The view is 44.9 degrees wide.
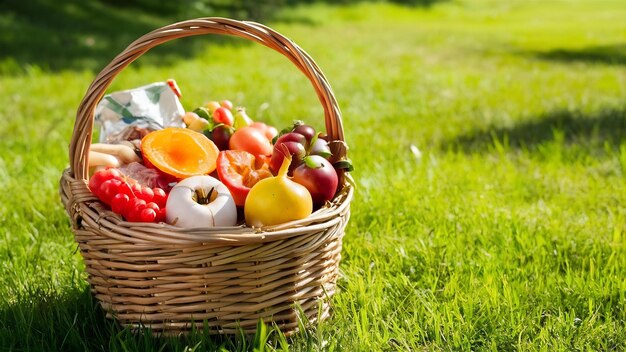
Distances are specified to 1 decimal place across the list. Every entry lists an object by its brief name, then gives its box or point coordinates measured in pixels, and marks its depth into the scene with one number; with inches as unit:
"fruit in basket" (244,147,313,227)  82.0
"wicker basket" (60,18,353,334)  76.8
